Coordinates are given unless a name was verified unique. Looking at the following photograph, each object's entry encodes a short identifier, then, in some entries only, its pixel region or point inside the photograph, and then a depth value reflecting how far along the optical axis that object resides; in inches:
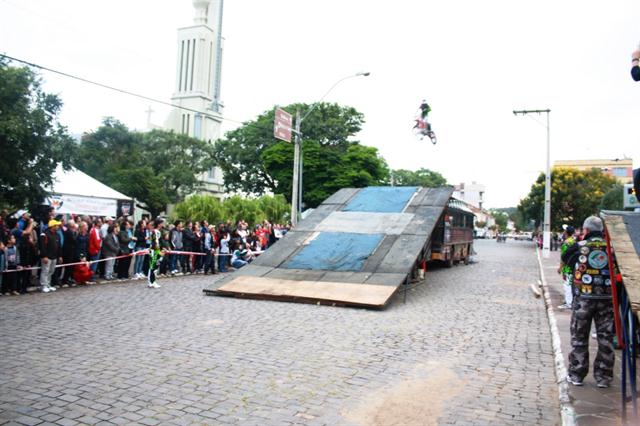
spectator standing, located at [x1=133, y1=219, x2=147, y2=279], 583.6
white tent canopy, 786.8
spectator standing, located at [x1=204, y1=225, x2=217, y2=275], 660.1
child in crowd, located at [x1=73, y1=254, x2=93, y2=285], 496.4
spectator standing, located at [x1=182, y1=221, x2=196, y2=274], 650.8
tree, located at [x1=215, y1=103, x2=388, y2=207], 1754.4
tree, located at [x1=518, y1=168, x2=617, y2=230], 1861.5
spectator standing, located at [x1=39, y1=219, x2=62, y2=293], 442.6
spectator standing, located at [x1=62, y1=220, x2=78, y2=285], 483.2
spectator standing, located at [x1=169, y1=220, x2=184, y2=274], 631.2
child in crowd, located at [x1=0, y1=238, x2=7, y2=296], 409.8
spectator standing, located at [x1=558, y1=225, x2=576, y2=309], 397.4
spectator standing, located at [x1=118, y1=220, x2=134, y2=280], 559.8
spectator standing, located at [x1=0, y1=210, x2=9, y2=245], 423.8
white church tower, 2630.4
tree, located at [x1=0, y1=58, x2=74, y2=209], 677.9
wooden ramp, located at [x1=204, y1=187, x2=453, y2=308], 435.2
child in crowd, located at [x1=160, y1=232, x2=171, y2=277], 604.9
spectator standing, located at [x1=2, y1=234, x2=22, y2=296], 422.9
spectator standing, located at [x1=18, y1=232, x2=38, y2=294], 437.2
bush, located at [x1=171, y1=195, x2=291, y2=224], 1060.5
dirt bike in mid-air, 781.3
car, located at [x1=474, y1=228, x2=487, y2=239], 3862.2
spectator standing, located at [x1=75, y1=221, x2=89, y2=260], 501.6
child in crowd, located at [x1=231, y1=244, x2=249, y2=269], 703.7
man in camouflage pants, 211.6
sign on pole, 732.0
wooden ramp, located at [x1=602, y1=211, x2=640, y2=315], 136.1
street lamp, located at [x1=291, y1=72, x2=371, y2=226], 832.1
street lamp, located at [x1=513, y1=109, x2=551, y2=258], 1153.7
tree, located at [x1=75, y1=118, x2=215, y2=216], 1824.6
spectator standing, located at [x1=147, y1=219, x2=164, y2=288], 502.6
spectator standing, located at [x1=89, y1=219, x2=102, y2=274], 528.4
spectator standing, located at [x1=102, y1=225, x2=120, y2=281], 542.9
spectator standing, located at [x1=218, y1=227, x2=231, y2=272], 686.5
